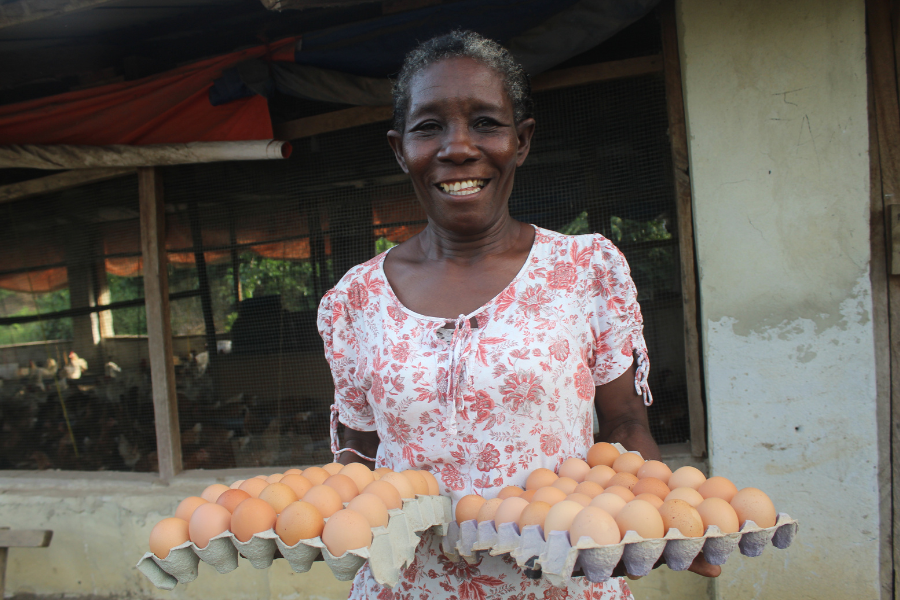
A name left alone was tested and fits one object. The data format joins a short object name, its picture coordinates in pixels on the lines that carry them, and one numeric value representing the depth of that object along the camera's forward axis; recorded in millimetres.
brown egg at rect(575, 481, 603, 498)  1269
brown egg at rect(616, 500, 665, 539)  1101
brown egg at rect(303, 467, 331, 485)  1482
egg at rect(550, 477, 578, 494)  1289
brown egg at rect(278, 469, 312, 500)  1396
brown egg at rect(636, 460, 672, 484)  1372
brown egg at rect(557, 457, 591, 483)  1390
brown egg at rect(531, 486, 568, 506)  1219
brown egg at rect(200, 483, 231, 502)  1407
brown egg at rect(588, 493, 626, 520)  1178
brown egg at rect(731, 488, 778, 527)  1165
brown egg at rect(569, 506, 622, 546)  1063
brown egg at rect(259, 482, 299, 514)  1276
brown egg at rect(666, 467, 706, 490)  1366
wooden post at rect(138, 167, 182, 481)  3812
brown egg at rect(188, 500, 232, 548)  1200
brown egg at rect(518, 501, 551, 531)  1157
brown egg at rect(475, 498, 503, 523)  1238
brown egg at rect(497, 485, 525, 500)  1309
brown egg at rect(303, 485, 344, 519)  1259
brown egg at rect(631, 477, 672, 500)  1285
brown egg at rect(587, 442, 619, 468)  1452
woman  1381
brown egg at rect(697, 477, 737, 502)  1286
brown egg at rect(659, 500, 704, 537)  1115
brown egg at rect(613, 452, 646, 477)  1409
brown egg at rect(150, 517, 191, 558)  1201
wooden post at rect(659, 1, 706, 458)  2910
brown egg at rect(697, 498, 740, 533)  1160
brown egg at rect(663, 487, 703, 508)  1237
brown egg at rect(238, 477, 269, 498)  1389
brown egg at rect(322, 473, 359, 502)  1347
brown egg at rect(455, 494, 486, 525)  1290
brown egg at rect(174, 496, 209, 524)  1355
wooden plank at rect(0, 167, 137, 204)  3922
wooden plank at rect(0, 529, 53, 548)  3398
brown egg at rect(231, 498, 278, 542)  1169
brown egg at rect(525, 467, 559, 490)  1329
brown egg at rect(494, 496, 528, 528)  1198
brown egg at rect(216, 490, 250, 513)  1277
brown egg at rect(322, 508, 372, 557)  1098
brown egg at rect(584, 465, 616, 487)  1347
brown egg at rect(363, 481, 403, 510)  1224
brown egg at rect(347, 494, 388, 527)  1176
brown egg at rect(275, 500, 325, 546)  1149
